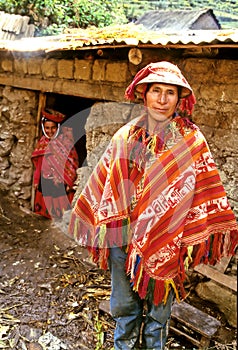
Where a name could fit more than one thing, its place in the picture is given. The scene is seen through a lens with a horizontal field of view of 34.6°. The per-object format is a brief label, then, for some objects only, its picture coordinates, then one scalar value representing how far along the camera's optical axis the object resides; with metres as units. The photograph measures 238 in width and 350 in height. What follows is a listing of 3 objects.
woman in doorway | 5.29
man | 2.05
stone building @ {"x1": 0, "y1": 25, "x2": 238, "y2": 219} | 3.03
